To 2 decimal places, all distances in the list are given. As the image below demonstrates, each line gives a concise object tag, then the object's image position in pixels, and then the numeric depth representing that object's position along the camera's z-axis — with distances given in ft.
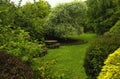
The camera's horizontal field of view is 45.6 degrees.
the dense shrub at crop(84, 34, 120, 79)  15.52
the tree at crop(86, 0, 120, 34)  35.60
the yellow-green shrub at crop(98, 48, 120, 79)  10.43
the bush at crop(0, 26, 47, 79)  11.49
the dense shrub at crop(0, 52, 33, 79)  8.10
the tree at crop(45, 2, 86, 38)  36.87
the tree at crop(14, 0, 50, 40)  17.19
